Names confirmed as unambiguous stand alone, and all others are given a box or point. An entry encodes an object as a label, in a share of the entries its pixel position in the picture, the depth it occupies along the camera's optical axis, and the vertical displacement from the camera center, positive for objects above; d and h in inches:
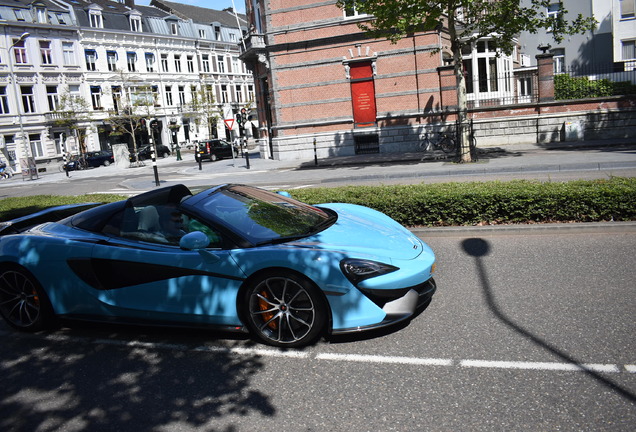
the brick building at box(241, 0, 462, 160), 1013.8 +96.2
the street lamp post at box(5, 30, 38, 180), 1729.9 +212.2
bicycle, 942.8 -41.9
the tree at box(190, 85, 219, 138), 2223.2 +166.5
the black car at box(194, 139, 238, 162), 1556.3 -21.4
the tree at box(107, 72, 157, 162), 1777.8 +179.9
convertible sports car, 164.4 -42.7
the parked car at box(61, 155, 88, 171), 1734.7 -24.4
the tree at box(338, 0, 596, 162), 658.2 +129.9
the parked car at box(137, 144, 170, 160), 1838.6 -11.5
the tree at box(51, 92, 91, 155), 1882.4 +150.1
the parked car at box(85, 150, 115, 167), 1784.0 -17.0
